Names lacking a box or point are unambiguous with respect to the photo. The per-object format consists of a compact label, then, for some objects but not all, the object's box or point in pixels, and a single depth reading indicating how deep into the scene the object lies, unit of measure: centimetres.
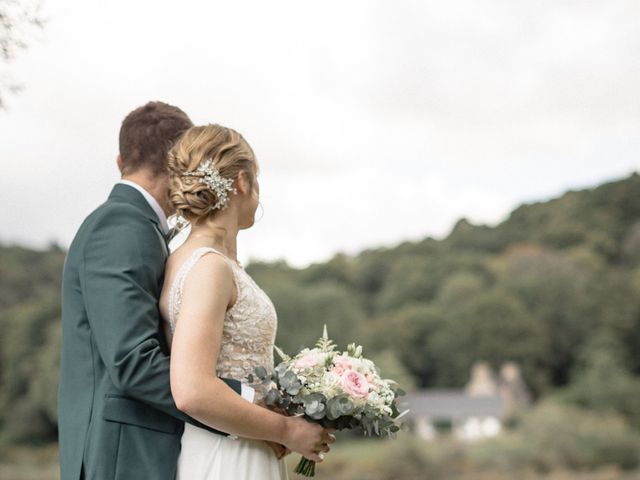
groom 235
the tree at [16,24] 383
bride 231
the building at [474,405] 3459
